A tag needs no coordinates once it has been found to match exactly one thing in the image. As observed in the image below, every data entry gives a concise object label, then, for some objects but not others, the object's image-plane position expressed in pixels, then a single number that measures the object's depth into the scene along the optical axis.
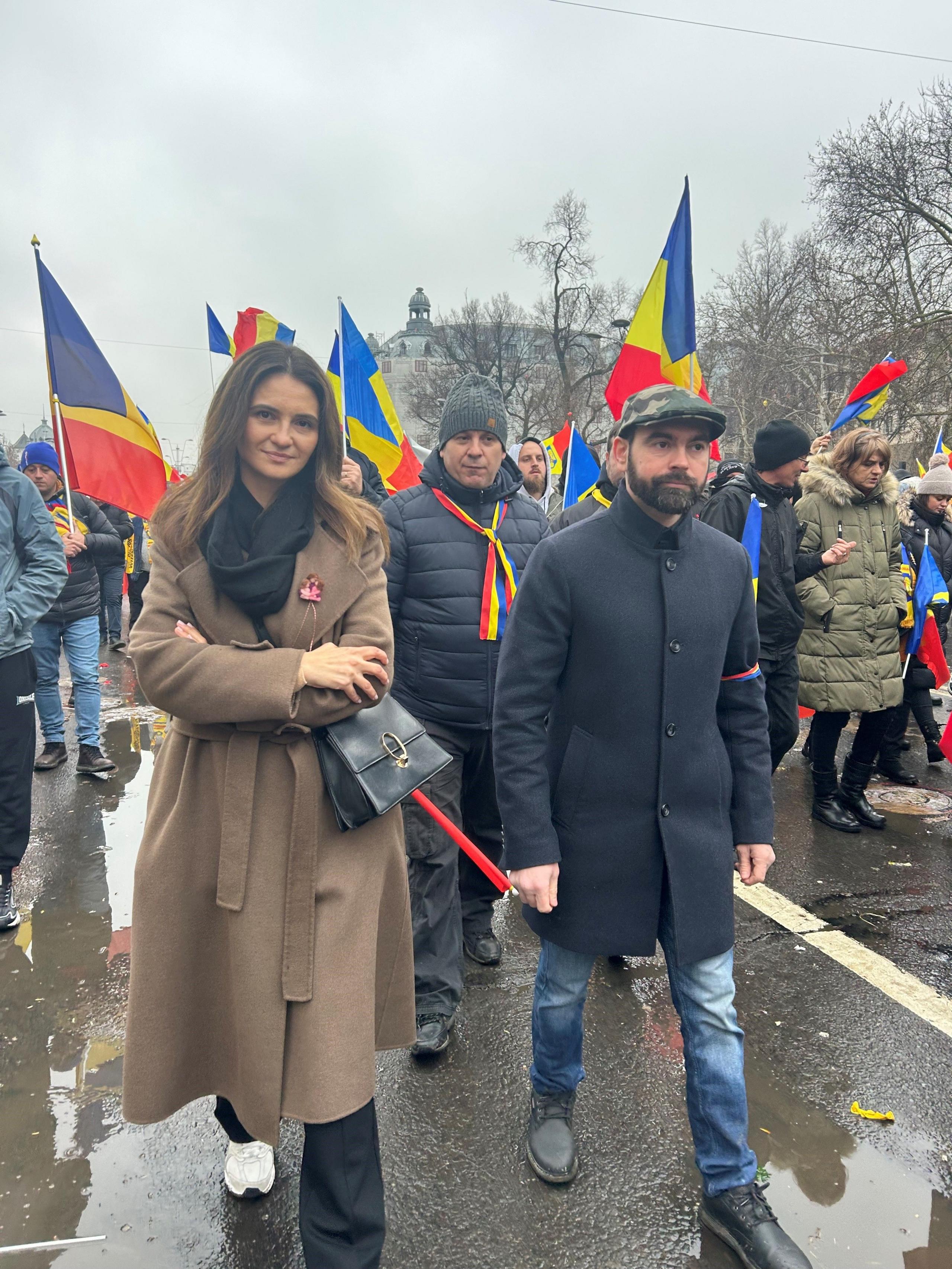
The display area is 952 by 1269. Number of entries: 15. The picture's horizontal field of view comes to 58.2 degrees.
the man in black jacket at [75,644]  6.14
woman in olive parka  4.96
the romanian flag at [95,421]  4.83
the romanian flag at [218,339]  6.38
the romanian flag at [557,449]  12.91
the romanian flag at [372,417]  5.95
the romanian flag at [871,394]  5.20
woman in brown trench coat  1.84
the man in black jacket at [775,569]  4.61
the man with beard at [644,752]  2.18
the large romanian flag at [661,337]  4.11
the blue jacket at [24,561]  3.69
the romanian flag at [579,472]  7.02
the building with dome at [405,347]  90.06
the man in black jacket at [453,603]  3.15
